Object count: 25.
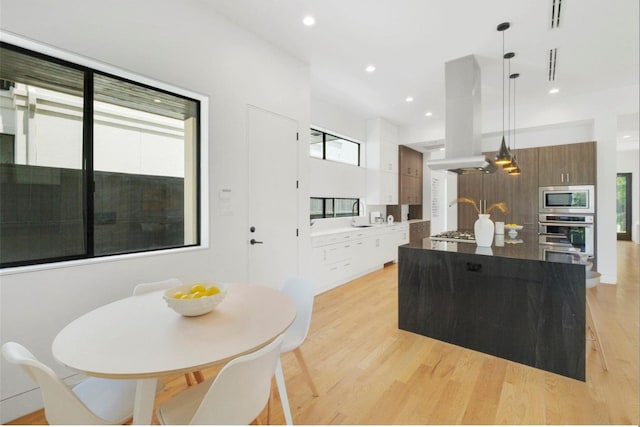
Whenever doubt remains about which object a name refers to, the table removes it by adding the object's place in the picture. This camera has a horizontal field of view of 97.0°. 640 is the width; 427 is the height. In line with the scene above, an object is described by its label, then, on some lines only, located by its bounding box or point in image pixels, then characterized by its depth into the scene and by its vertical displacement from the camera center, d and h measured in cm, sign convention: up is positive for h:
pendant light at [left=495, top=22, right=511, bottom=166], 313 +61
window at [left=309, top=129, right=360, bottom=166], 484 +116
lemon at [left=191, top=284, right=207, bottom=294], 151 -42
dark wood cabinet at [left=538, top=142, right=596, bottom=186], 456 +79
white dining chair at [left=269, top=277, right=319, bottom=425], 176 -71
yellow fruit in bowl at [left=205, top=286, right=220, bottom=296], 148 -43
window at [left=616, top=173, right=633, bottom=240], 842 +17
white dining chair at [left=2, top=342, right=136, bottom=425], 97 -72
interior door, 301 +15
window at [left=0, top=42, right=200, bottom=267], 178 +33
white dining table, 100 -54
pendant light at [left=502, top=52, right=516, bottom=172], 338 +188
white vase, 276 -19
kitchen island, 208 -76
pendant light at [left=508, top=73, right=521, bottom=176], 372 +188
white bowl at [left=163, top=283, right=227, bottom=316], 134 -45
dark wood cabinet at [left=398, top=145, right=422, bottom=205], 653 +85
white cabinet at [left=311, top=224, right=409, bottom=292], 407 -71
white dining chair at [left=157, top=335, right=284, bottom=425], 98 -68
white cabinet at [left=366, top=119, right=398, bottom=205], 580 +102
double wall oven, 454 -3
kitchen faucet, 566 +0
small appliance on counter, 604 -13
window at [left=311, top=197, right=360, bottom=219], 491 +7
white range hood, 331 +114
